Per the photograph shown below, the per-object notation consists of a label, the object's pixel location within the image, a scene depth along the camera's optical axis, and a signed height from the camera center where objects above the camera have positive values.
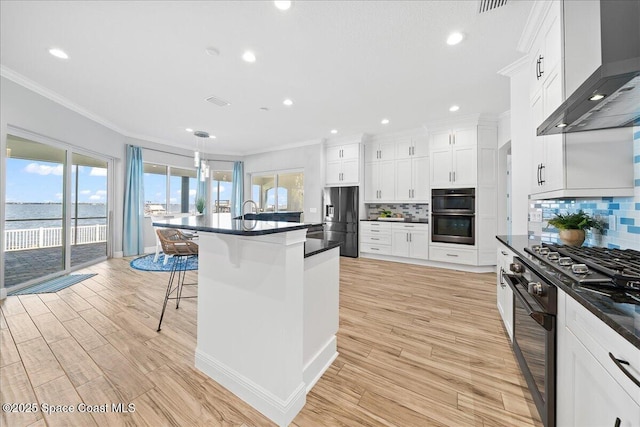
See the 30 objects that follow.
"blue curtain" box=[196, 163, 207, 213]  6.56 +0.68
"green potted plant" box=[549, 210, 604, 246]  1.74 -0.07
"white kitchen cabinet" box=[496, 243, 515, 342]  1.93 -0.70
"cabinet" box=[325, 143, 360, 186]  5.44 +1.21
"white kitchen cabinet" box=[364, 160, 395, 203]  5.27 +0.79
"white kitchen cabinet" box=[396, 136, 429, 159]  4.89 +1.47
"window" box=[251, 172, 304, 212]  6.47 +0.68
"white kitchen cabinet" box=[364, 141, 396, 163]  5.27 +1.48
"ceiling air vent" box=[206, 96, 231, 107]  3.52 +1.75
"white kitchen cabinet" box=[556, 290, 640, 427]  0.64 -0.52
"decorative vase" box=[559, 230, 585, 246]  1.75 -0.15
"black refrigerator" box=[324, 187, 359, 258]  5.37 -0.07
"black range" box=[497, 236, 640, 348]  0.71 -0.26
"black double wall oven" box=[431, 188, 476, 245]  4.25 +0.02
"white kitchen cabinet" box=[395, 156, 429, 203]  4.87 +0.78
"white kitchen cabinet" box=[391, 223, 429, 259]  4.66 -0.51
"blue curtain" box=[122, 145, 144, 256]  5.25 +0.18
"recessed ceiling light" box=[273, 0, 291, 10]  1.82 +1.66
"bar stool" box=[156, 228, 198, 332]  2.42 -0.36
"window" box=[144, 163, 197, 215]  5.95 +0.64
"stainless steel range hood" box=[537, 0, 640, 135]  1.04 +0.64
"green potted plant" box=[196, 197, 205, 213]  6.02 +0.22
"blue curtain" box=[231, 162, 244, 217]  7.11 +0.82
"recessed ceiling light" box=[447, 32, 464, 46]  2.18 +1.70
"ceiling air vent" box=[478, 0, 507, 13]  1.81 +1.67
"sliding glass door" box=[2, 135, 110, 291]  3.25 +0.06
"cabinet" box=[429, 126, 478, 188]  4.26 +1.11
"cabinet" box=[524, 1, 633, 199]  1.54 +0.48
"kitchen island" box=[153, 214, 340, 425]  1.27 -0.60
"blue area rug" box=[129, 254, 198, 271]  4.28 -0.99
